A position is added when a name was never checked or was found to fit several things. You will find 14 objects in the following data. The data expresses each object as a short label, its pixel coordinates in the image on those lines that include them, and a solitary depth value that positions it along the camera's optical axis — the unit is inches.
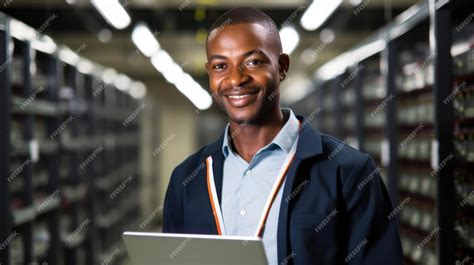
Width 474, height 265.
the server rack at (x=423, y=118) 131.2
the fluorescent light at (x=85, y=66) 245.2
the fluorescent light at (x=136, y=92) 430.6
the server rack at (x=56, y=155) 153.9
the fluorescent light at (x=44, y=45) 180.1
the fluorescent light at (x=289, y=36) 292.2
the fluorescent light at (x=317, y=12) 239.3
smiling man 66.3
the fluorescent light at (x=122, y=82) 353.5
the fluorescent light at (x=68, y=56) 215.5
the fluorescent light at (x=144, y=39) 335.0
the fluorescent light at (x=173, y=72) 469.7
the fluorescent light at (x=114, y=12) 227.0
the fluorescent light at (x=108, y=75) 302.0
